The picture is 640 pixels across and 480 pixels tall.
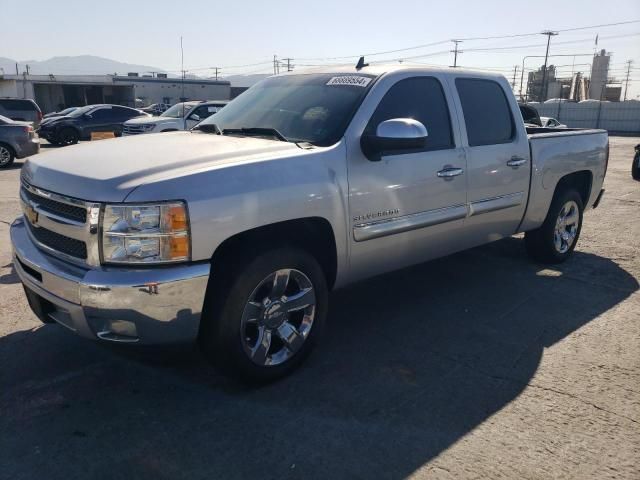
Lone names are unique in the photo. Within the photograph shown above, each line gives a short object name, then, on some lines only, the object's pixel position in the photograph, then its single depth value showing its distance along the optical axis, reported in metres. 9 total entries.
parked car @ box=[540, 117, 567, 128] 16.86
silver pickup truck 2.72
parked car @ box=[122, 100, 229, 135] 15.06
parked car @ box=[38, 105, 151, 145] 19.95
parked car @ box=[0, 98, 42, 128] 21.16
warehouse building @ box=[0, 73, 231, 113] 43.50
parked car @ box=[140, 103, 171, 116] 37.52
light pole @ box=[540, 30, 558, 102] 70.25
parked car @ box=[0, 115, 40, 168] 13.79
